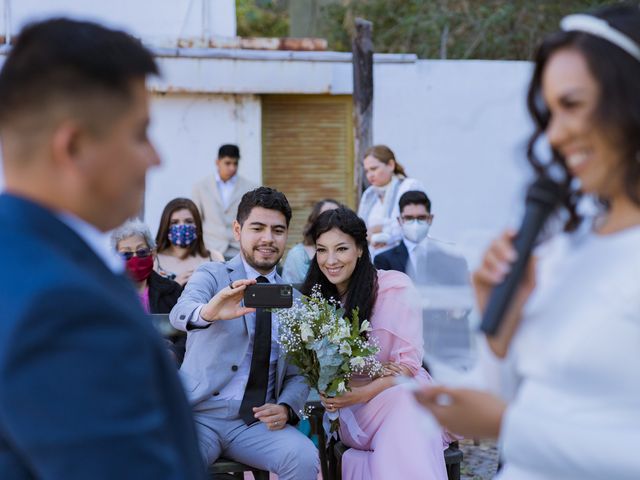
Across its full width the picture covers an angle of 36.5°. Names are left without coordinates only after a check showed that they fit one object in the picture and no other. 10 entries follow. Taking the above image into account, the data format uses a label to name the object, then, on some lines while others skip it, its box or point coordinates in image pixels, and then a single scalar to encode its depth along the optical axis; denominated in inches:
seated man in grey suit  189.2
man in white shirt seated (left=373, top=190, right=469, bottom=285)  289.0
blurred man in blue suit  54.6
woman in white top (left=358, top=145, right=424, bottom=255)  328.2
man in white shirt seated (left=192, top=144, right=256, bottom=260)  393.4
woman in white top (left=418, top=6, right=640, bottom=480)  72.6
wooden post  450.0
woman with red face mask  245.1
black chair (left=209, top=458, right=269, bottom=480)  191.8
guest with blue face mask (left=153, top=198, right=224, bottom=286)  297.9
